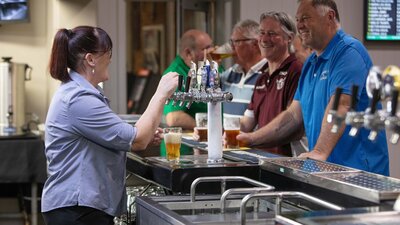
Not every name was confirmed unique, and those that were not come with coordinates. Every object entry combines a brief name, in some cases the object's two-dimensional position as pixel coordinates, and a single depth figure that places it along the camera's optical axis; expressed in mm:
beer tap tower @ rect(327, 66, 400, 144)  2663
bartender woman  4198
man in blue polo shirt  5106
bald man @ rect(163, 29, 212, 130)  7226
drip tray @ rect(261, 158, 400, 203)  3425
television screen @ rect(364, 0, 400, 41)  9980
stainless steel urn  9057
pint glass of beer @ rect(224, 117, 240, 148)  5216
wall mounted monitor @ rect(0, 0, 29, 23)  9395
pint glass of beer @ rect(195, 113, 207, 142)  5696
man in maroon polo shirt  6399
